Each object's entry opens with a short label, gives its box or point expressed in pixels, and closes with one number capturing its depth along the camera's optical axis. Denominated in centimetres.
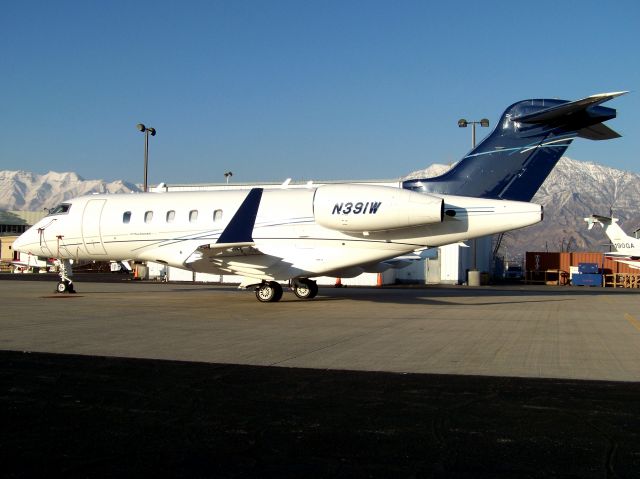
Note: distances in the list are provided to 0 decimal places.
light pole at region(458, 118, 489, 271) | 4303
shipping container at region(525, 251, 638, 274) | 5219
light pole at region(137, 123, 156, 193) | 4241
